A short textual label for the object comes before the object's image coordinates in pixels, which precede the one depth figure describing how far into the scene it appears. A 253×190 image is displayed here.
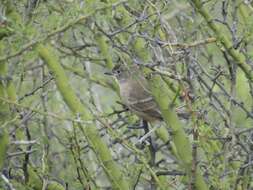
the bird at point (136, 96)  9.63
